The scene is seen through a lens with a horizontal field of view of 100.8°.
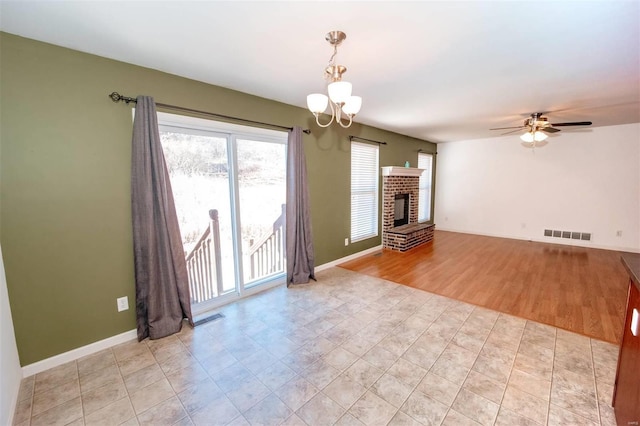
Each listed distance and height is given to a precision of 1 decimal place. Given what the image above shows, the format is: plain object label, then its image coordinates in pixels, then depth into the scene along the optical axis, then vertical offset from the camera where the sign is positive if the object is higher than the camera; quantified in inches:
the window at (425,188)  279.4 -4.0
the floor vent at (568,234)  218.1 -45.0
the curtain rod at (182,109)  88.3 +31.2
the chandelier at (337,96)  66.4 +24.0
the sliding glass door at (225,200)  108.5 -5.6
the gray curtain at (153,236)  91.1 -16.4
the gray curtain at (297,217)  139.7 -15.9
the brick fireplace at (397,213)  210.5 -22.7
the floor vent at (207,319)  107.1 -54.1
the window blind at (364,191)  189.5 -3.9
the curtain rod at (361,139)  179.7 +33.4
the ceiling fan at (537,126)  159.5 +33.8
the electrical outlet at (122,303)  93.5 -39.8
